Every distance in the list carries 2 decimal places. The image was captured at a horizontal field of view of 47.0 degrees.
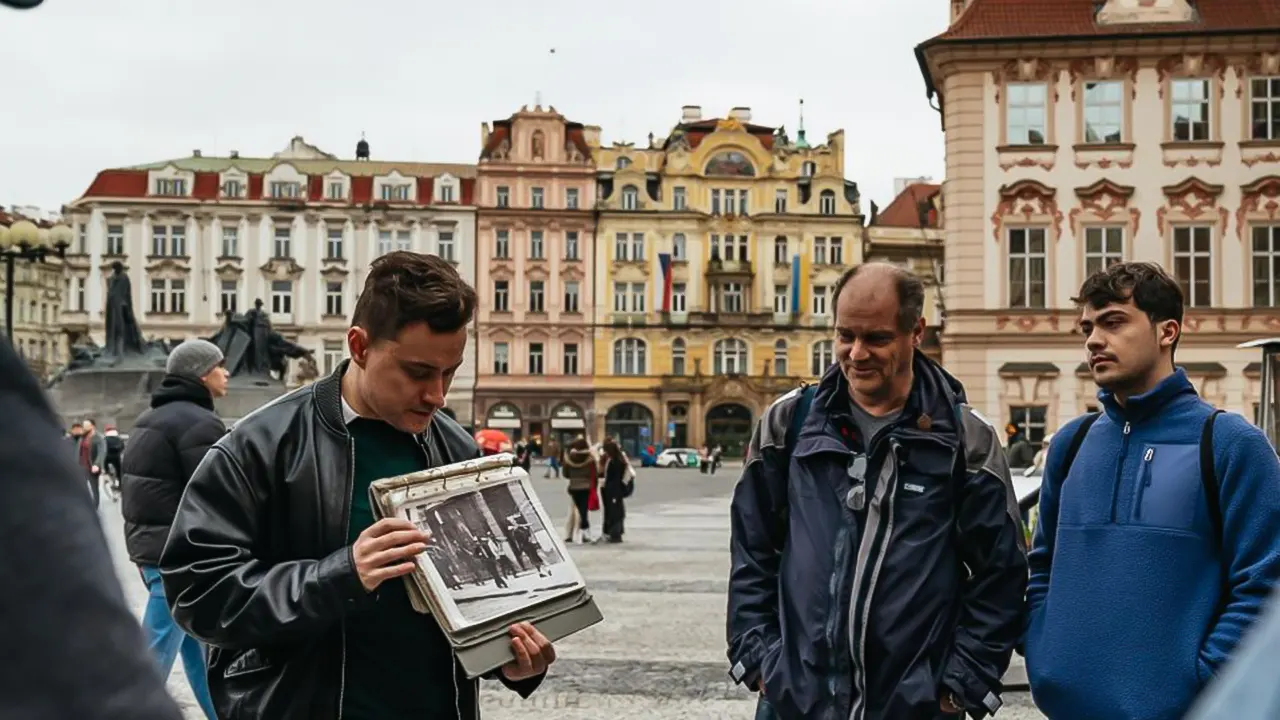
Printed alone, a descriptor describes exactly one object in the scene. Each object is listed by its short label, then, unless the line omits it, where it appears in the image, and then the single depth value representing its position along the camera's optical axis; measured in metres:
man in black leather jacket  2.74
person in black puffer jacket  6.25
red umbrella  17.62
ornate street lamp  17.95
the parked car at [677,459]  63.38
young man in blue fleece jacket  3.36
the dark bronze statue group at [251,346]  29.80
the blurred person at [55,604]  0.80
